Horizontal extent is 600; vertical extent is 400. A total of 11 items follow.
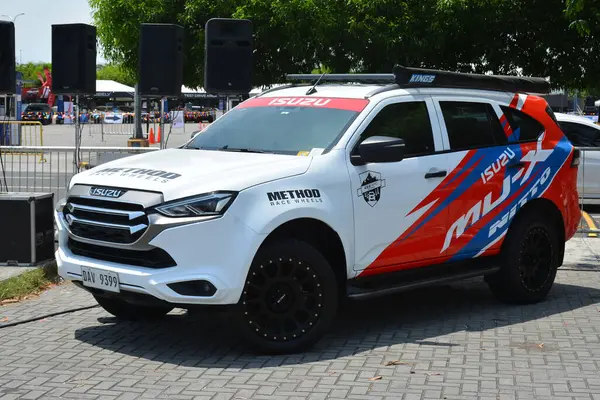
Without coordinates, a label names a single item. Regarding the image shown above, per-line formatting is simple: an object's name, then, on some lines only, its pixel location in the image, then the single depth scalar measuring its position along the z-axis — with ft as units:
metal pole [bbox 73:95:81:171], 39.01
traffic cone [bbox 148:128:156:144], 130.69
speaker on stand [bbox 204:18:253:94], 44.73
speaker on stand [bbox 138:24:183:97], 47.19
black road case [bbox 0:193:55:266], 31.89
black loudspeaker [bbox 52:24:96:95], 46.88
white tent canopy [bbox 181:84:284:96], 84.79
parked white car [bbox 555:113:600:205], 53.40
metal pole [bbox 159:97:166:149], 43.80
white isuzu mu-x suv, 21.58
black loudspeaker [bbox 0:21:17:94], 38.70
